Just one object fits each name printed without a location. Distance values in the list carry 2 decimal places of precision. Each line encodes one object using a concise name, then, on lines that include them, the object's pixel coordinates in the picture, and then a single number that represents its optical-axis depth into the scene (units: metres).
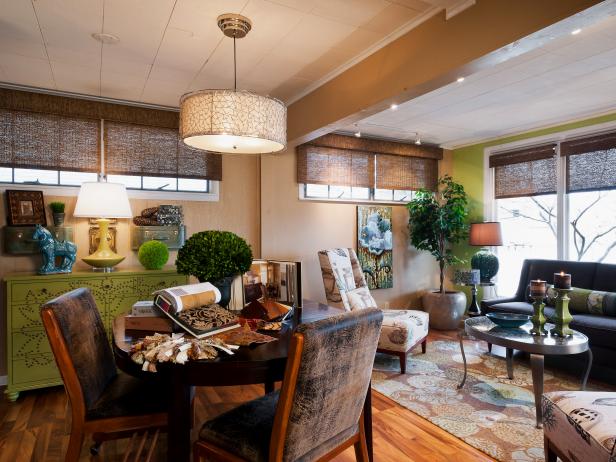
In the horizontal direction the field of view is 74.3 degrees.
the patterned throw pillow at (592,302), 3.49
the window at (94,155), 3.25
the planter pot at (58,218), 3.28
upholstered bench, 1.51
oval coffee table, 2.49
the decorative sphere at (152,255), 3.34
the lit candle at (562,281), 2.69
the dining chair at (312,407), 1.23
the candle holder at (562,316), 2.71
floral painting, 4.86
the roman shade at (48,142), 3.21
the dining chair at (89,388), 1.54
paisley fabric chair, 3.44
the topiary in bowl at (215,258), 1.91
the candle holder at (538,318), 2.75
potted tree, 4.84
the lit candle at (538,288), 2.76
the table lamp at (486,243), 4.65
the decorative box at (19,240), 3.16
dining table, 1.39
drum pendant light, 1.82
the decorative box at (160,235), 3.60
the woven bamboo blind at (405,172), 5.06
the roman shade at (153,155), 3.58
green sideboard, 2.90
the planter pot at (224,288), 1.94
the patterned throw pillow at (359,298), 3.86
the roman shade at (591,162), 3.94
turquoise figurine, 3.04
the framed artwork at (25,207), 3.16
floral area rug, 2.35
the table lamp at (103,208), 3.06
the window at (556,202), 4.07
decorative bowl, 2.86
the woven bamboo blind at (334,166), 4.45
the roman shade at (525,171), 4.49
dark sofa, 3.19
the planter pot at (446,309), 4.84
